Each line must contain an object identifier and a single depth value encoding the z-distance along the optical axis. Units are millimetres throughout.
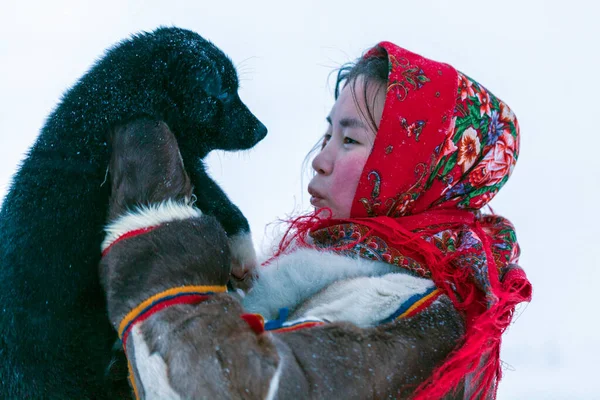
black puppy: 2345
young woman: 2290
